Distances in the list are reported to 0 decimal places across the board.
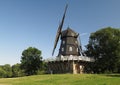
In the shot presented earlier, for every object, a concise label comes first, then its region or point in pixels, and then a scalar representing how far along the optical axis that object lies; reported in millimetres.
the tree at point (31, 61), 23206
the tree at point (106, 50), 22360
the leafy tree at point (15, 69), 41486
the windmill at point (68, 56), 21646
